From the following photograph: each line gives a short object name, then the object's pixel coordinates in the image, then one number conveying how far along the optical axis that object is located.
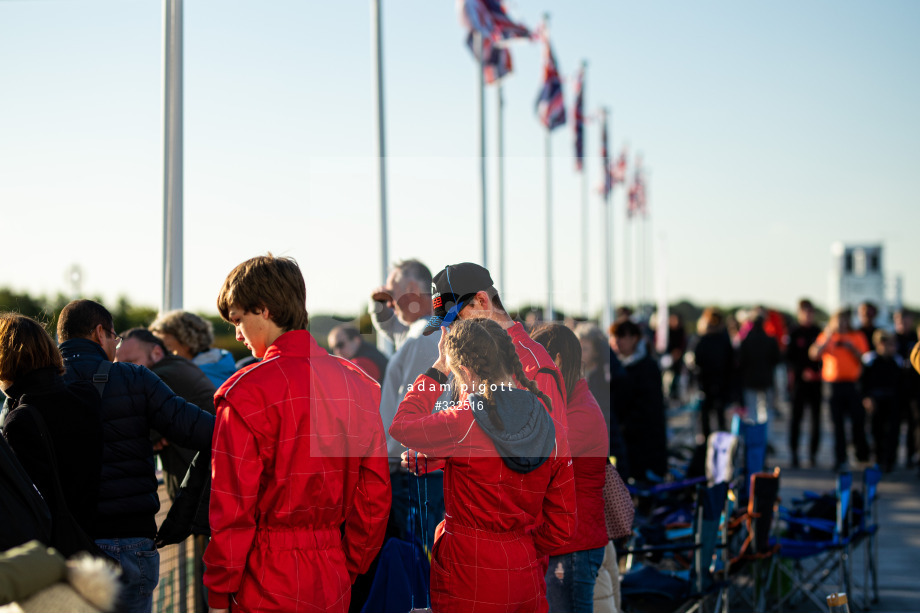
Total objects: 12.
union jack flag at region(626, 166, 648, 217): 38.34
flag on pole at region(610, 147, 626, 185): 29.27
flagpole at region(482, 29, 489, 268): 13.20
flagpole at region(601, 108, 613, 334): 25.54
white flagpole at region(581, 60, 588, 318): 21.66
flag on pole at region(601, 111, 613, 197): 25.35
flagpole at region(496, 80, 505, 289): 16.38
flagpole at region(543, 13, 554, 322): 17.15
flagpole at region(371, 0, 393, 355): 9.41
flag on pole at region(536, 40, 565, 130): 16.97
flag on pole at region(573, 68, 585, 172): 21.04
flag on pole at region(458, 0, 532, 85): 12.91
